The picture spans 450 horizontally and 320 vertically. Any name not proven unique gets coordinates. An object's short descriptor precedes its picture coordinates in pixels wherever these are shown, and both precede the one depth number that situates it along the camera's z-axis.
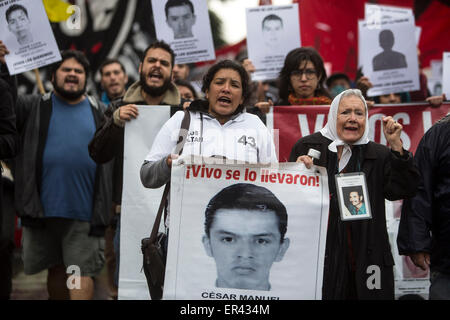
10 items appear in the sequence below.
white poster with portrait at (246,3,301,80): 12.14
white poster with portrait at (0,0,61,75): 10.30
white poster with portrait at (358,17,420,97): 11.70
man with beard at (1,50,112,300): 10.60
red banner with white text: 10.70
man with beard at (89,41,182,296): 9.82
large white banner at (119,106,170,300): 9.91
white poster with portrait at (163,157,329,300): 7.18
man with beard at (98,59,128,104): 13.69
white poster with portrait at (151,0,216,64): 11.28
